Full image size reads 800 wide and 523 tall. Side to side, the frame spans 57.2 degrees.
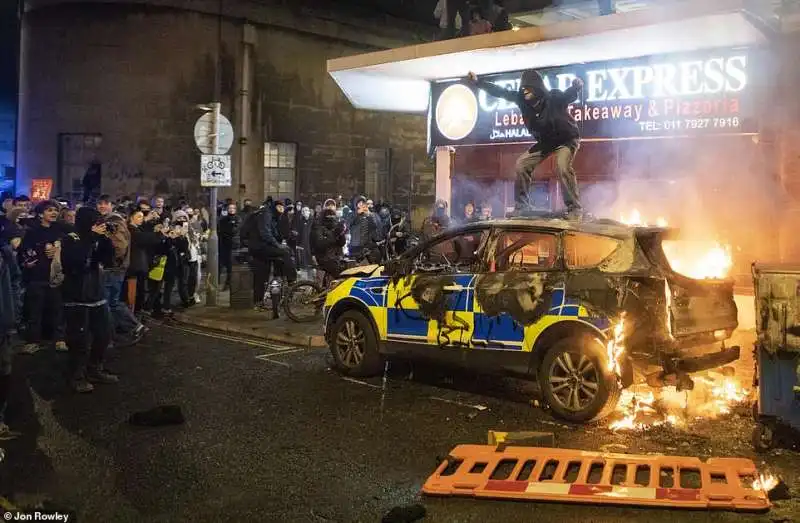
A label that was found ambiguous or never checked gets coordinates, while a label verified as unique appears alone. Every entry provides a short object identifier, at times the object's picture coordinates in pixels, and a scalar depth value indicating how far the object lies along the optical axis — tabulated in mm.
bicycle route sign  12141
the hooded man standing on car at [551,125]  9023
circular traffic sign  12234
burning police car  6027
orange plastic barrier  4457
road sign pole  12445
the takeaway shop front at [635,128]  10578
